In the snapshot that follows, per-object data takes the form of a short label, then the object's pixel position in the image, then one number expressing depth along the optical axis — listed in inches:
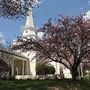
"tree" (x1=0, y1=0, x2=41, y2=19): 169.2
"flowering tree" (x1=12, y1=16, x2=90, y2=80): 332.2
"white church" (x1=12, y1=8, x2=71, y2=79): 719.8
